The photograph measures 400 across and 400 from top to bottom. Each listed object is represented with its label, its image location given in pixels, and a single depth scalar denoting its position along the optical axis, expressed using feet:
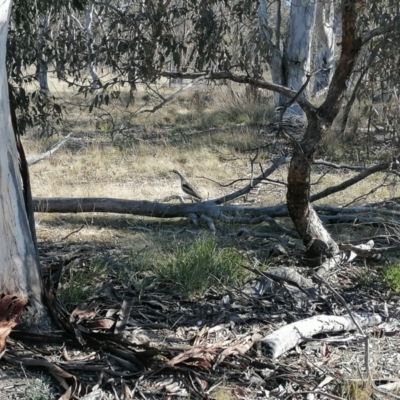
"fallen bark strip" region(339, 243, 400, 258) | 21.81
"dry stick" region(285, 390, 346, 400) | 13.66
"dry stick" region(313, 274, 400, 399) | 14.14
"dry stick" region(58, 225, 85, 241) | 25.23
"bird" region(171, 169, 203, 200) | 30.14
